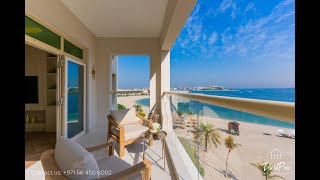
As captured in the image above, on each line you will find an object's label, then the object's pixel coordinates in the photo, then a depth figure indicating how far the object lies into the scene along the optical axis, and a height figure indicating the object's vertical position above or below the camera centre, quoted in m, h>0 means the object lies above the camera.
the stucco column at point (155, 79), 3.49 +0.31
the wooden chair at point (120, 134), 2.04 -0.83
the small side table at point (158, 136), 1.87 -0.79
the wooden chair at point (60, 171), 0.84 -0.63
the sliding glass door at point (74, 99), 2.38 -0.21
